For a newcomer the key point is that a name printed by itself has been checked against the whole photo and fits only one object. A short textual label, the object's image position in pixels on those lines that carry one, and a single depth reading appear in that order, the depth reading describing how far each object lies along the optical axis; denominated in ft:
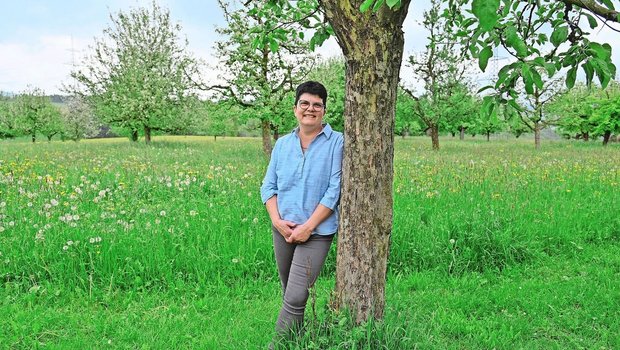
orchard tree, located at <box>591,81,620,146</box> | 113.50
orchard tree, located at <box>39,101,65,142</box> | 173.58
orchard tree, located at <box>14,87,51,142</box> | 170.81
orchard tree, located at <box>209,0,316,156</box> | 59.52
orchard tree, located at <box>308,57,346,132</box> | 79.51
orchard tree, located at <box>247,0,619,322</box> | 9.91
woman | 11.18
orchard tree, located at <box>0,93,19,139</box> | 176.86
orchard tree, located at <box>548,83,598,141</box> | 116.47
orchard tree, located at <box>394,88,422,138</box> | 90.48
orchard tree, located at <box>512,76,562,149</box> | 96.48
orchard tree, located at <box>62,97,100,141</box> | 168.99
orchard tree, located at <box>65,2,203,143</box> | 88.63
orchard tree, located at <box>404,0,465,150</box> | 86.46
